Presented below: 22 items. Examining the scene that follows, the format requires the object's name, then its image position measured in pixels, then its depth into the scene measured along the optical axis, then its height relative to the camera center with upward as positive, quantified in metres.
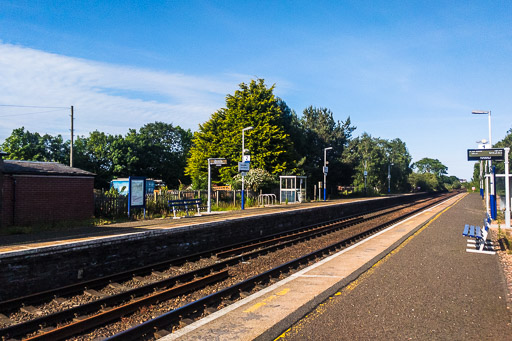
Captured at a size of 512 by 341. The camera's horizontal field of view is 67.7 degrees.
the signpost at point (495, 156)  17.14 +1.16
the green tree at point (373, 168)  58.42 +2.10
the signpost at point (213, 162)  20.25 +0.94
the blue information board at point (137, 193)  17.03 -0.62
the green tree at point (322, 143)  47.95 +5.19
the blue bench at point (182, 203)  18.45 -1.19
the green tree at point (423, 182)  90.06 -0.23
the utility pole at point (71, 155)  31.16 +1.95
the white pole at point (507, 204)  17.09 -1.01
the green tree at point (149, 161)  43.53 +2.29
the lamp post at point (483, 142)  23.51 +2.47
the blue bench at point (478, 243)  11.68 -2.02
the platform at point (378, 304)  5.46 -2.14
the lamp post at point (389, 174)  66.38 +1.20
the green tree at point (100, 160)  42.19 +2.15
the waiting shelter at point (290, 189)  34.00 -0.80
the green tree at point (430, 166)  165.88 +6.64
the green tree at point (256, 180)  31.30 -0.01
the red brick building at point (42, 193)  14.45 -0.58
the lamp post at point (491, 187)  20.78 -0.30
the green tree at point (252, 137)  37.62 +4.39
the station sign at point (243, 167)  23.84 +0.81
